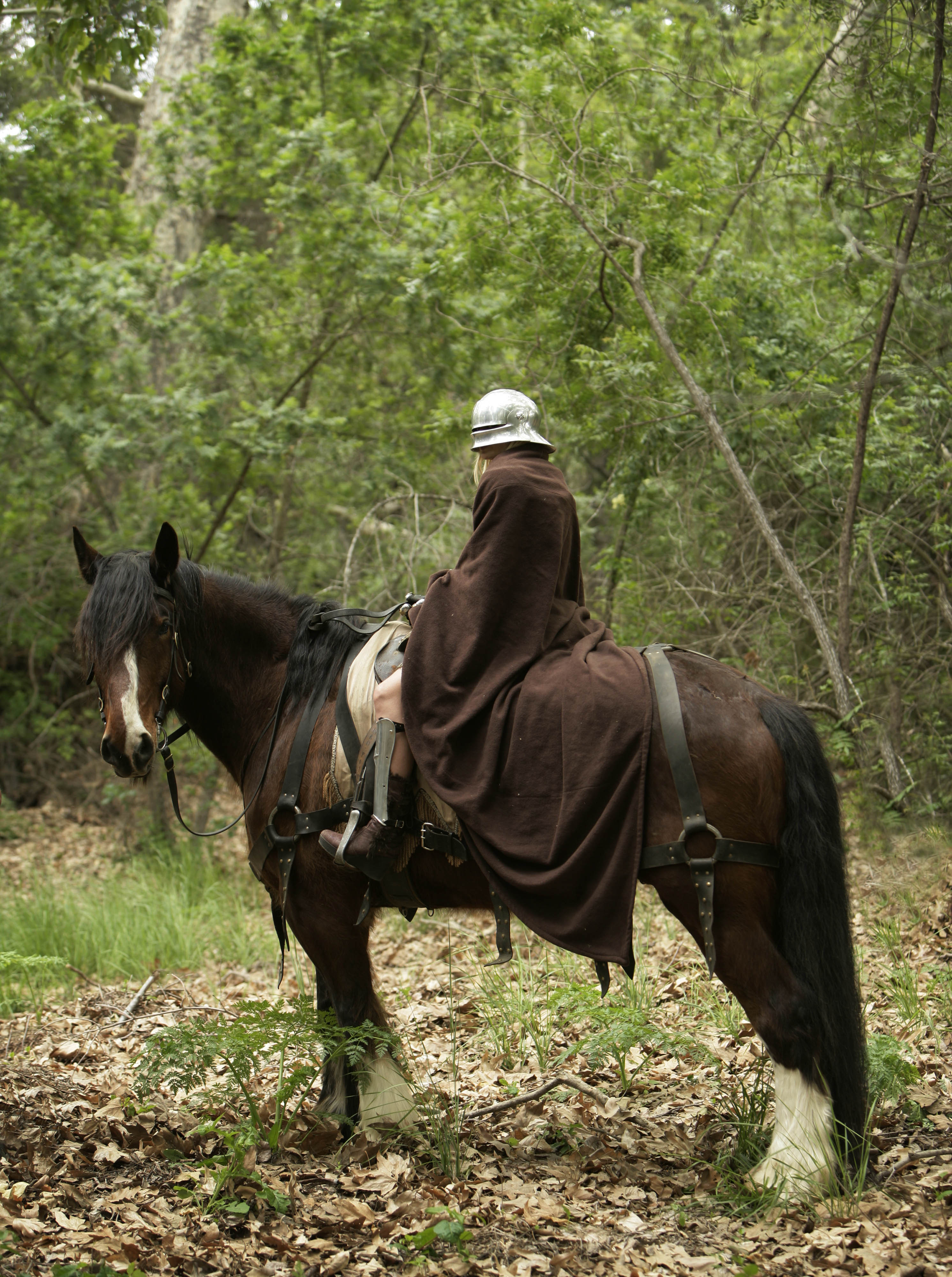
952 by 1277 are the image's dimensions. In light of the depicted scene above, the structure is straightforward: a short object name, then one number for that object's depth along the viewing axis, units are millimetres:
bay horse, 5902
